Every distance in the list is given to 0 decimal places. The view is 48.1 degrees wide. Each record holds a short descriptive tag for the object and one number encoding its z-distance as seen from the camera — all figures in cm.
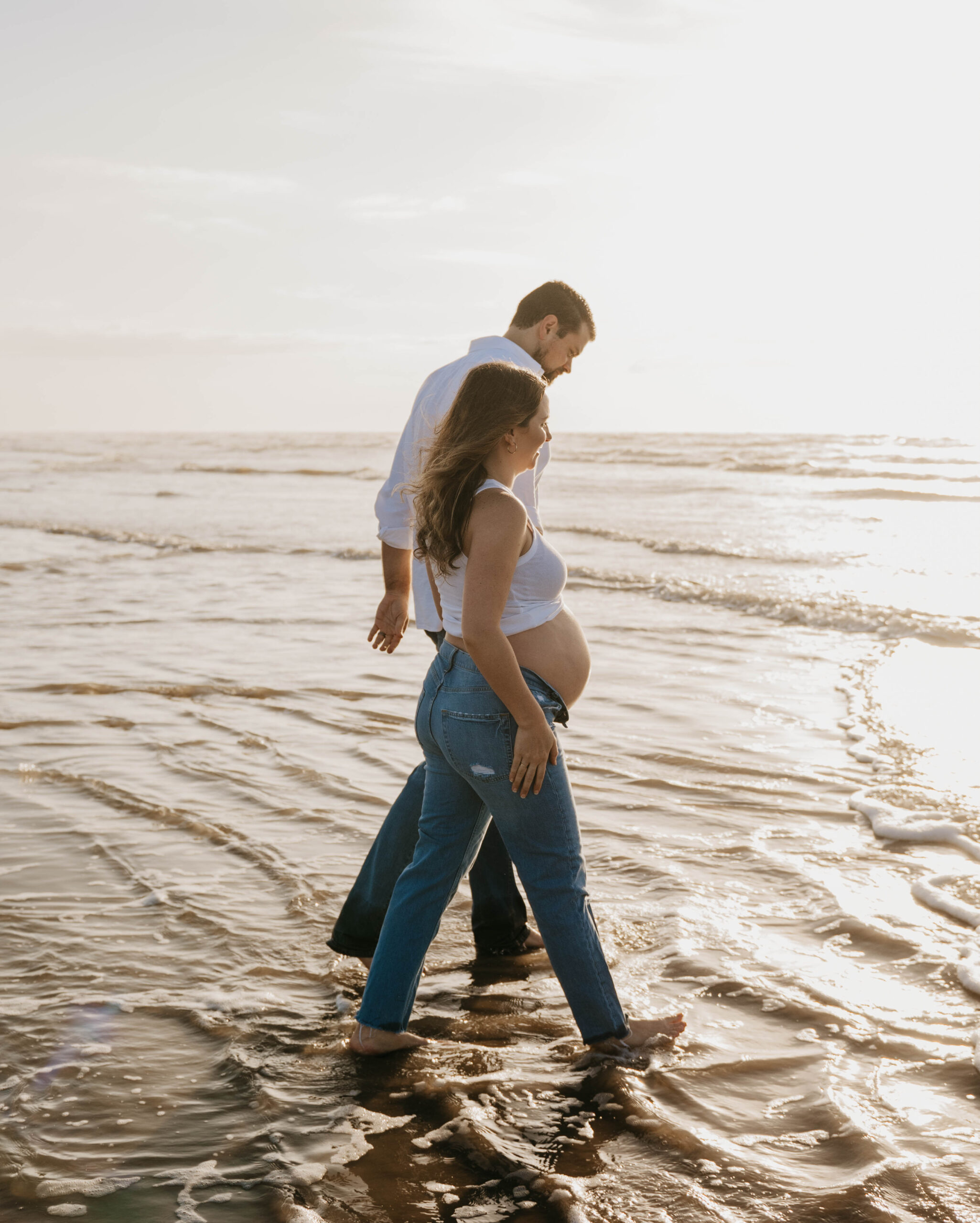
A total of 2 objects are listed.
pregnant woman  264
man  343
